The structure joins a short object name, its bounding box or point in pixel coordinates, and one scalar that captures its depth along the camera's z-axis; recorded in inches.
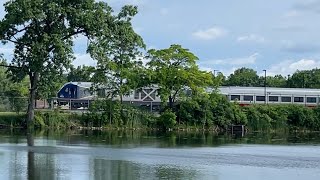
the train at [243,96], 3762.3
